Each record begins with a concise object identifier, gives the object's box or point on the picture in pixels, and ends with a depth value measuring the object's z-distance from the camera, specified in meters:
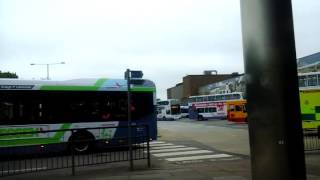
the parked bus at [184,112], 53.35
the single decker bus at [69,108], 10.83
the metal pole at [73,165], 7.34
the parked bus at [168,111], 49.05
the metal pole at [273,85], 2.30
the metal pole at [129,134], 7.54
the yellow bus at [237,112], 32.02
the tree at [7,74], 39.60
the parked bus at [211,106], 39.27
